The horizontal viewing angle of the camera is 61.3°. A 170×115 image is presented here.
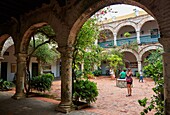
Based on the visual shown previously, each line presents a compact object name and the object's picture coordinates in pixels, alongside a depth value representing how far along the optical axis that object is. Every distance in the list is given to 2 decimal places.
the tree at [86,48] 6.21
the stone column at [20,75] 6.75
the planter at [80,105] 5.10
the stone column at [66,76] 4.82
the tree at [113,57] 17.64
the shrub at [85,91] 5.47
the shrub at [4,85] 9.59
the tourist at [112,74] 18.88
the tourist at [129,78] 7.95
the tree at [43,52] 12.18
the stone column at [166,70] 2.67
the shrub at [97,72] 21.94
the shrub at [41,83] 8.68
